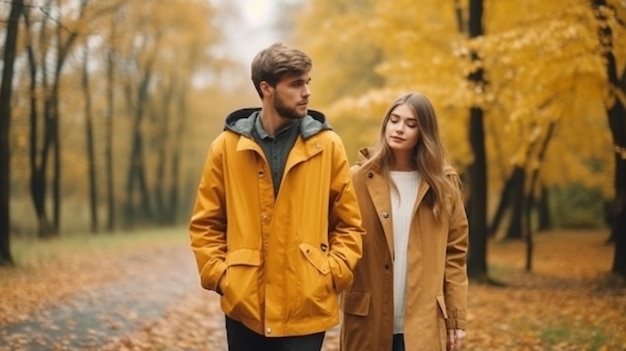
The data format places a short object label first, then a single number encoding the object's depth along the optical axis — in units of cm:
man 308
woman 355
